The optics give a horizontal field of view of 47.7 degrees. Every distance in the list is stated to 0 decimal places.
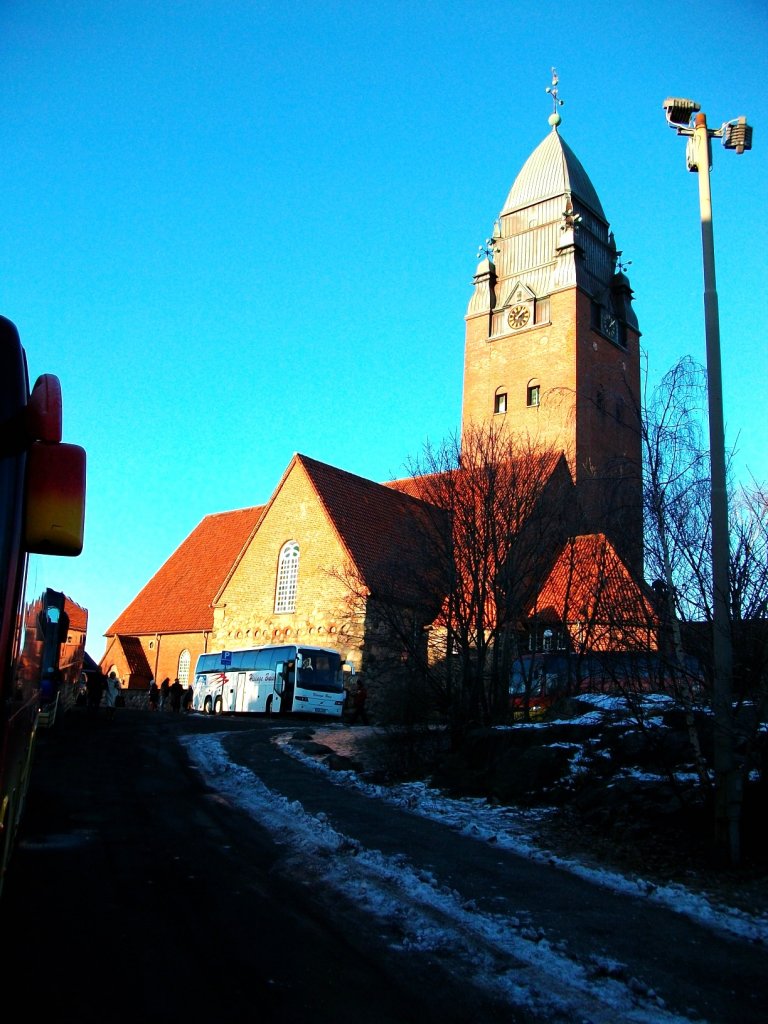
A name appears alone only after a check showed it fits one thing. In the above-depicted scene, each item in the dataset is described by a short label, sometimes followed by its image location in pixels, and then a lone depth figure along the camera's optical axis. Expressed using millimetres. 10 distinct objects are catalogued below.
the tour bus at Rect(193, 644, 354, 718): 31906
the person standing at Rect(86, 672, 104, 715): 32447
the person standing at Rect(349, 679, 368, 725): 31297
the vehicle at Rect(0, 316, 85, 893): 3576
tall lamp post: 7688
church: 37594
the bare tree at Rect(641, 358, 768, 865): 7695
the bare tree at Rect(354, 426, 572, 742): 15930
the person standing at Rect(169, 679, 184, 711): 42281
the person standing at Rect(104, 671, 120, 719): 28753
